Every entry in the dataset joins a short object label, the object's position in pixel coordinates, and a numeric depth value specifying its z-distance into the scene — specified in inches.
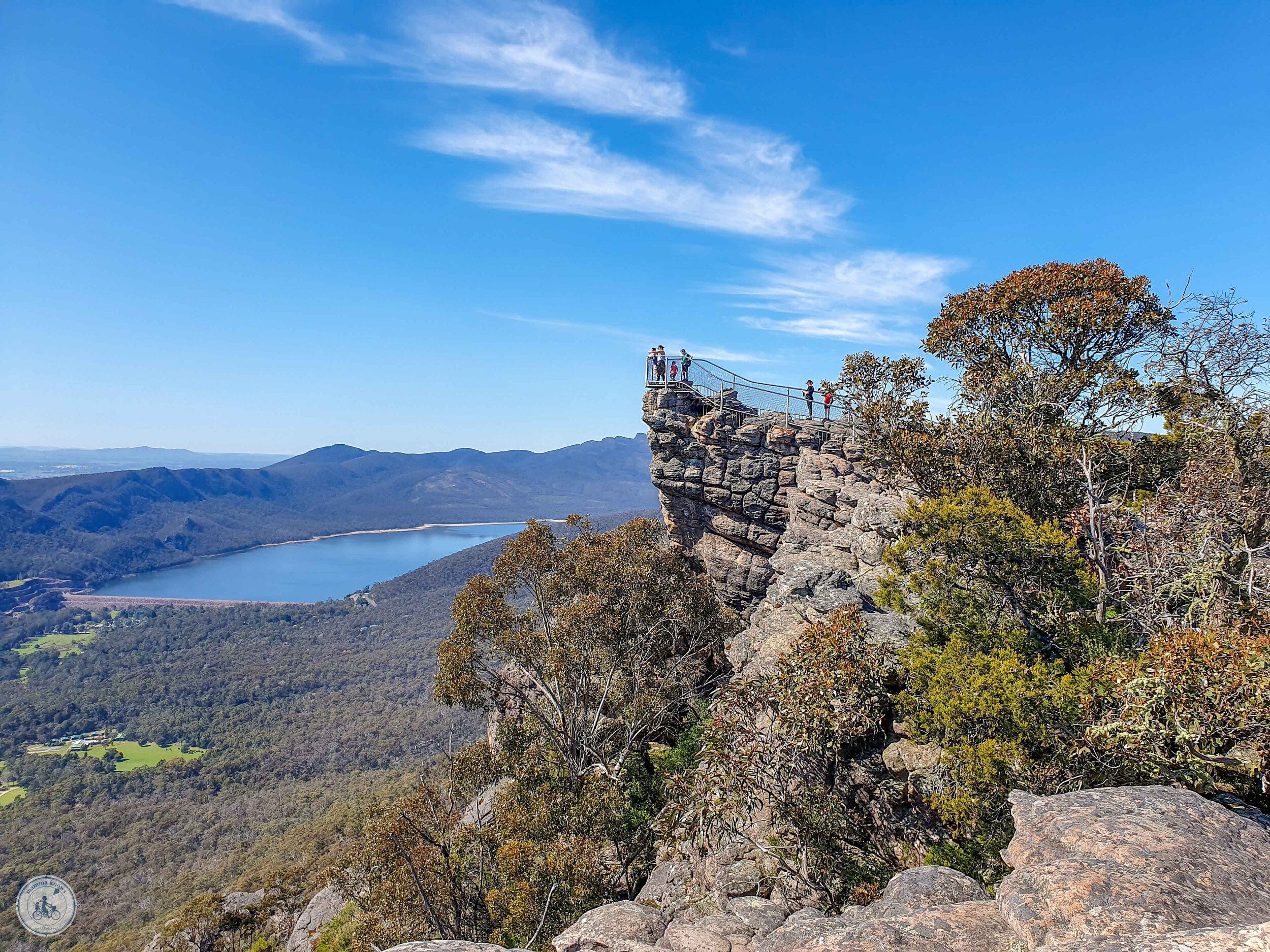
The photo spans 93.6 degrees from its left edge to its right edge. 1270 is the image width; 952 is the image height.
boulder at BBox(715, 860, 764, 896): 406.3
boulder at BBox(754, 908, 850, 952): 252.2
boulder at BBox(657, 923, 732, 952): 314.7
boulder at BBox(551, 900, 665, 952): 312.3
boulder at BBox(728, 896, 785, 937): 354.3
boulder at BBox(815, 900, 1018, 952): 217.2
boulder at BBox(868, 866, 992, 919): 267.4
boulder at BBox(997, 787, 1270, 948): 192.2
